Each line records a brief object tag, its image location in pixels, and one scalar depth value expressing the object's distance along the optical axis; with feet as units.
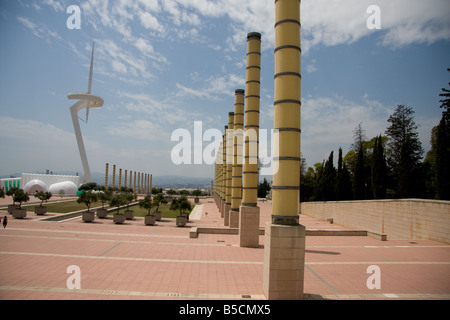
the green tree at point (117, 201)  80.94
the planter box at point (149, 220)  76.48
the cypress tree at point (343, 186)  115.45
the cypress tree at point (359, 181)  108.06
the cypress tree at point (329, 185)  126.82
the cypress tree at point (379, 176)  97.30
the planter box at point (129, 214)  86.33
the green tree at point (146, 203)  80.67
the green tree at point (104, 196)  88.38
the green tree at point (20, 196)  82.07
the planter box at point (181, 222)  76.33
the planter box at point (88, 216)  76.59
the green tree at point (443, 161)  72.43
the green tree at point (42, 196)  92.84
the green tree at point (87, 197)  79.75
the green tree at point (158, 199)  81.41
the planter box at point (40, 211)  83.97
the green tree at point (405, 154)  88.89
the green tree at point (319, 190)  131.03
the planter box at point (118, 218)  76.07
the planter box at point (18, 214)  75.26
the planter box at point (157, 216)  86.02
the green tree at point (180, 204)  81.20
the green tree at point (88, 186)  206.80
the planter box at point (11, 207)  84.17
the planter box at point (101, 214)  85.89
